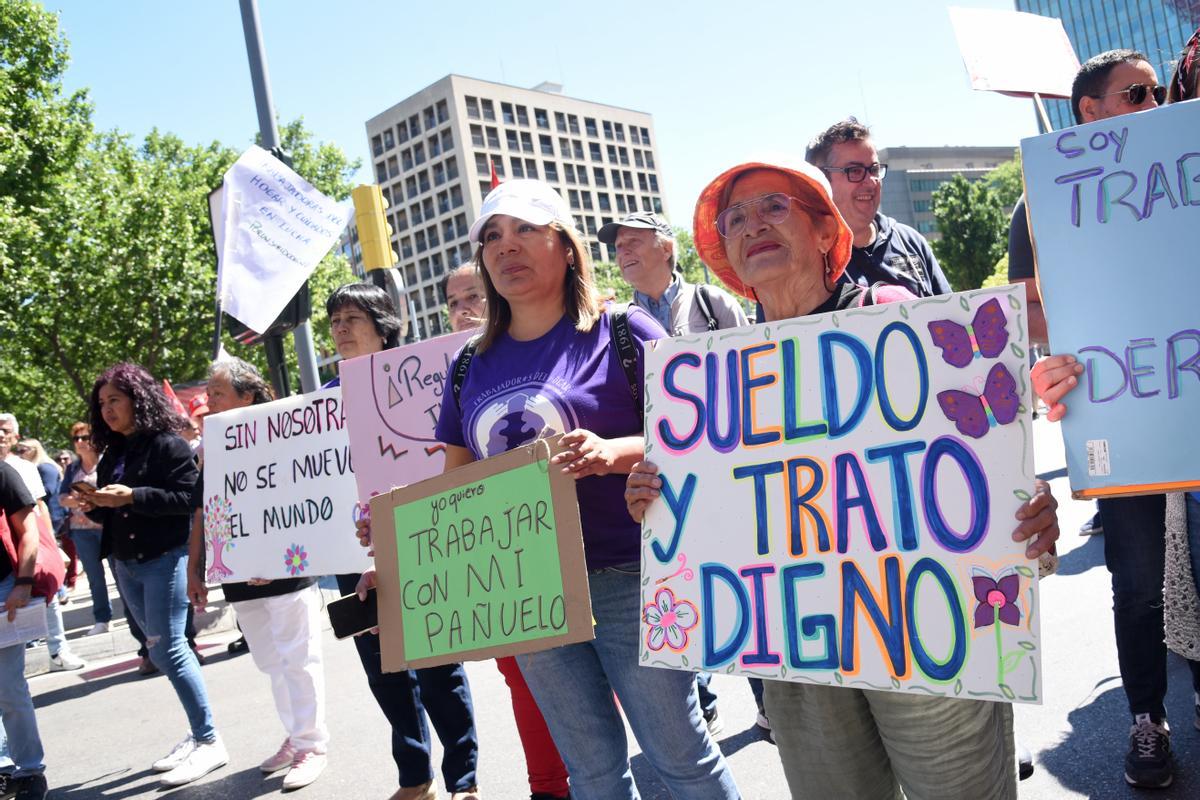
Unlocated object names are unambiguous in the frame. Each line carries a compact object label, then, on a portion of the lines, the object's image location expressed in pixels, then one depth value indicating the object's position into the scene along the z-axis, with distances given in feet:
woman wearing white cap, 7.18
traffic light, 23.31
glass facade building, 215.72
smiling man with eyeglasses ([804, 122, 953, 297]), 9.33
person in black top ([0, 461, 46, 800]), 13.61
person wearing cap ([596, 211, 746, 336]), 12.53
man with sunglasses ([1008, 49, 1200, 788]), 8.86
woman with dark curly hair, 14.49
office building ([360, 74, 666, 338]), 250.37
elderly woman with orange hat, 5.66
